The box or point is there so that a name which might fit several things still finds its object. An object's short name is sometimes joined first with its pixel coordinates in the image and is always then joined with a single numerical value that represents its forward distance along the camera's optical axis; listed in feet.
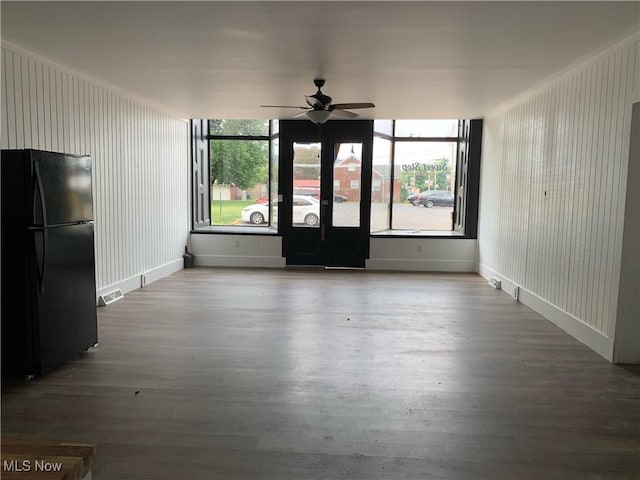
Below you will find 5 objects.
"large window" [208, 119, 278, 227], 27.63
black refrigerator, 10.32
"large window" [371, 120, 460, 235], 27.09
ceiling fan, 16.55
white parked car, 27.14
